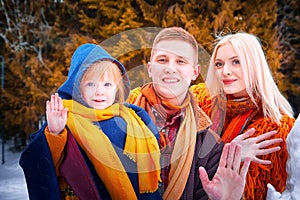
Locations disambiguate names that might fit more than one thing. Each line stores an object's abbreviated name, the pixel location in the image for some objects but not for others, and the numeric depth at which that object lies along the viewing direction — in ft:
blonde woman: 4.10
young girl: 3.44
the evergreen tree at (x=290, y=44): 14.39
